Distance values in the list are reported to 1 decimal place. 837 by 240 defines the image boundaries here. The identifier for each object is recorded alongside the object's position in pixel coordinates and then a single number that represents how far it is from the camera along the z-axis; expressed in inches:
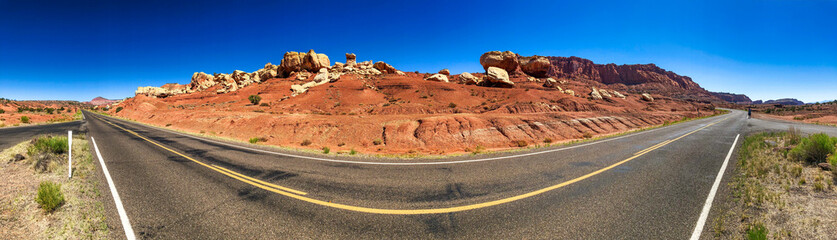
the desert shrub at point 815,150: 251.7
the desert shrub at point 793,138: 372.1
